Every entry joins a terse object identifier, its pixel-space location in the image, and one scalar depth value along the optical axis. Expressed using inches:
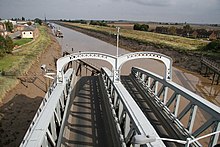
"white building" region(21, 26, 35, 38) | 2492.6
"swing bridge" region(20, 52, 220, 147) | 326.0
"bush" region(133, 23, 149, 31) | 4753.9
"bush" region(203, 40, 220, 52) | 1804.9
